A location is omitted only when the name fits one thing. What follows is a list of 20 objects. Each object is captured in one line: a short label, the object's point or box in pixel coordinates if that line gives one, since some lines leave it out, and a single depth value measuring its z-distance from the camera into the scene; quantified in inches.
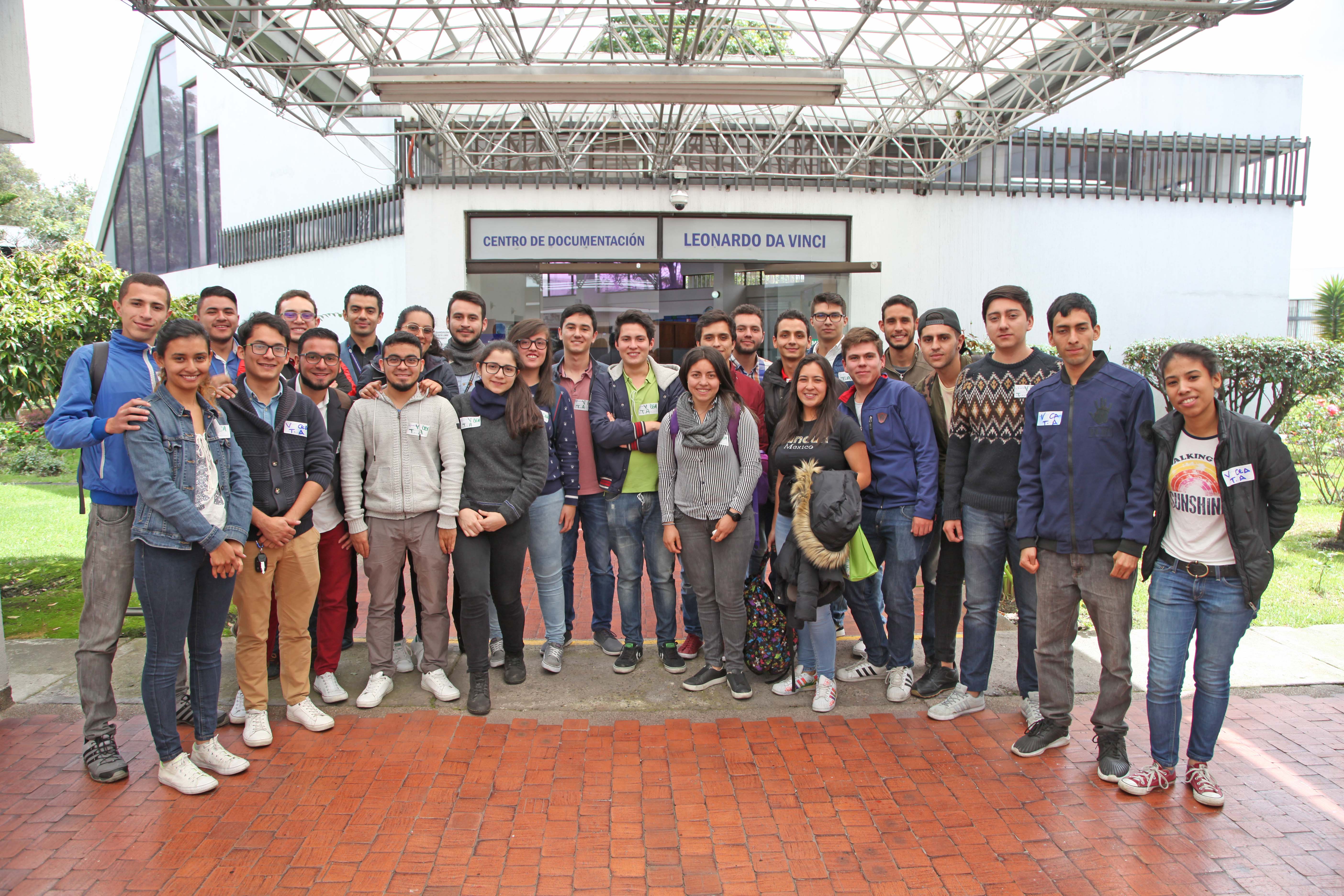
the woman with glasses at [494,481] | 161.0
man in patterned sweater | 149.3
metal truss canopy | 301.9
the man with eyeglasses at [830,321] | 195.9
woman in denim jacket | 125.1
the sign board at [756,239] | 534.9
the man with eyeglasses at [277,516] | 143.5
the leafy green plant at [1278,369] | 470.0
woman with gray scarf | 161.9
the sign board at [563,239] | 527.5
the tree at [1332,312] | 641.0
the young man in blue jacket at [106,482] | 132.6
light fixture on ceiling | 294.8
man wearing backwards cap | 166.4
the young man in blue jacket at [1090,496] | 134.6
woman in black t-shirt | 159.8
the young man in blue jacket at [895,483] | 162.6
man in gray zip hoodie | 158.9
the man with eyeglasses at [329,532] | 159.9
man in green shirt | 176.9
